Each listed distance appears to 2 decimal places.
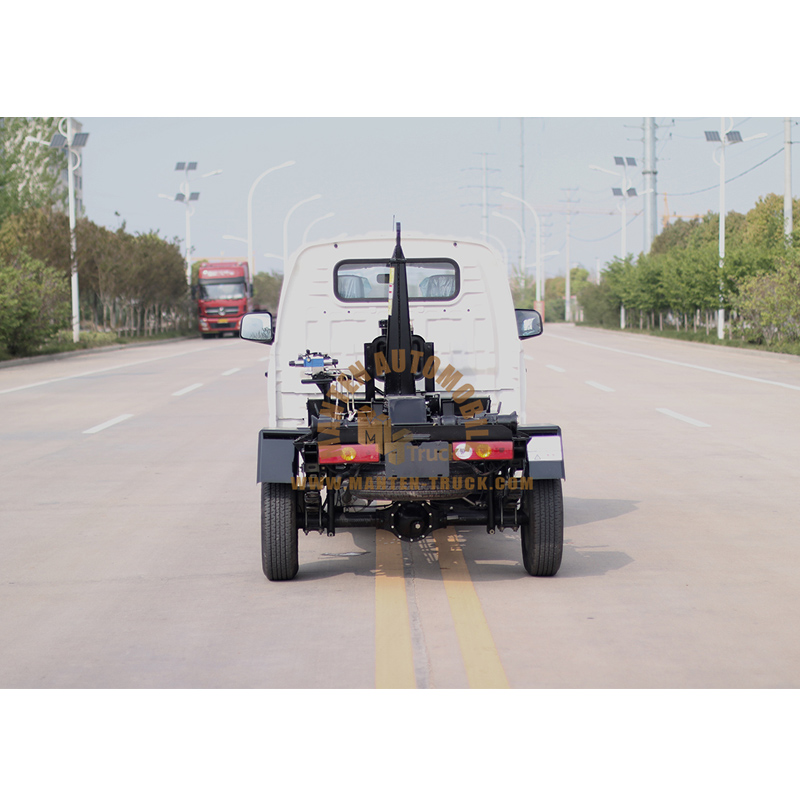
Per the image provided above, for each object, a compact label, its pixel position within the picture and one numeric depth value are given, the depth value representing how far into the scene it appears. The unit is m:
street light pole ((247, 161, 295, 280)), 68.12
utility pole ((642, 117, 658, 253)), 58.44
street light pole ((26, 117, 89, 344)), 42.03
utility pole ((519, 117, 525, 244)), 97.25
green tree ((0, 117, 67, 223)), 54.22
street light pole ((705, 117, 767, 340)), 40.03
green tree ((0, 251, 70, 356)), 32.59
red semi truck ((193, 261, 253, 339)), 59.03
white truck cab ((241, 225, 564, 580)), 6.09
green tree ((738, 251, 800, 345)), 32.91
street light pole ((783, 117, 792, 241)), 35.22
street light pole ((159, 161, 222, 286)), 62.47
